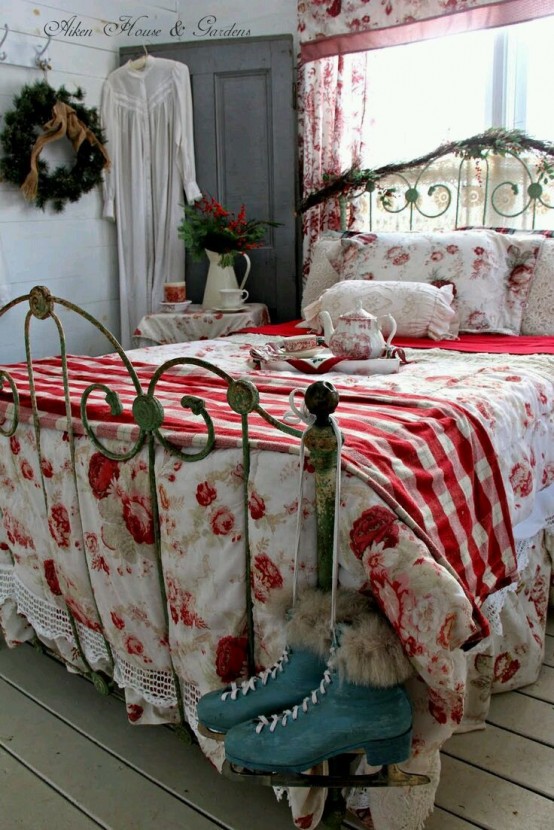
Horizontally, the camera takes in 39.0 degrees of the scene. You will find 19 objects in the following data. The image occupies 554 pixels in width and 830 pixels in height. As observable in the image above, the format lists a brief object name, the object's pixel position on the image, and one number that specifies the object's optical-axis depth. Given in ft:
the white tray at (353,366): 7.00
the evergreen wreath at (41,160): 10.68
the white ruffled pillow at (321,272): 10.01
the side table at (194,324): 11.16
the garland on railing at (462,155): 9.59
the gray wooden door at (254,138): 11.53
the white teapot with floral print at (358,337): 7.27
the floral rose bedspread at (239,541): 3.91
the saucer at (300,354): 7.74
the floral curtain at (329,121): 10.96
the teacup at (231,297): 11.37
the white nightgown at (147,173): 11.99
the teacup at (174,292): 11.77
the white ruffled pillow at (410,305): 8.53
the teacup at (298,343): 7.86
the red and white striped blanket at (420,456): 4.36
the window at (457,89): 9.81
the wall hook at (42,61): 11.12
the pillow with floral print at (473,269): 8.77
